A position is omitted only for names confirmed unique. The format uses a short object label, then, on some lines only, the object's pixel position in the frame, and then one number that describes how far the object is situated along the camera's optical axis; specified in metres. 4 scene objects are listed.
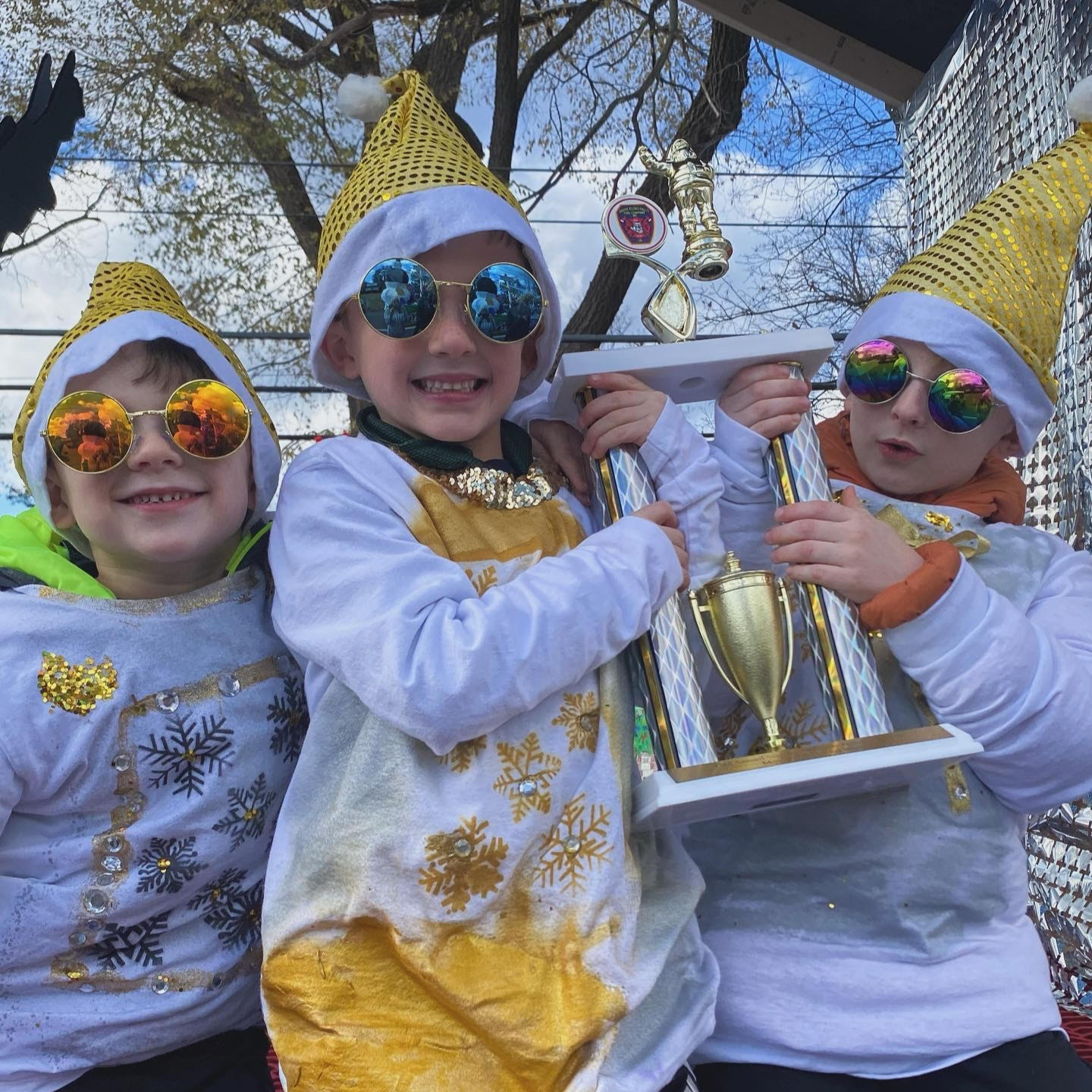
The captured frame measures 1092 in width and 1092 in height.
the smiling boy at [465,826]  1.30
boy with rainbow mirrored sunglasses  1.48
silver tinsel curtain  2.47
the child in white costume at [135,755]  1.55
